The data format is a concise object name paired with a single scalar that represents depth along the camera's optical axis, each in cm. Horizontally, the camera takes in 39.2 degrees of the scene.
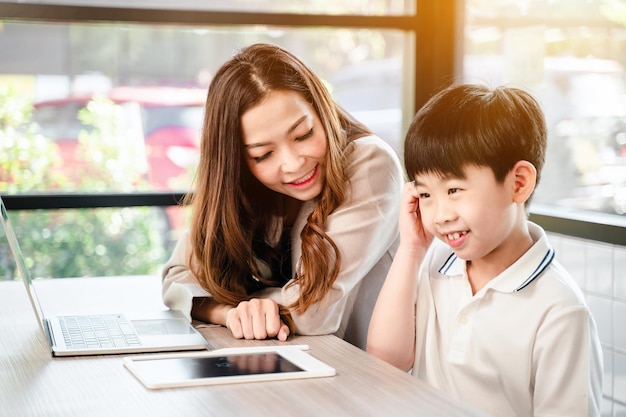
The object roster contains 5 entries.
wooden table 119
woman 170
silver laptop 154
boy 139
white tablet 132
